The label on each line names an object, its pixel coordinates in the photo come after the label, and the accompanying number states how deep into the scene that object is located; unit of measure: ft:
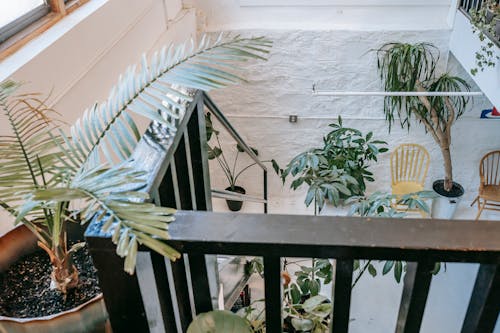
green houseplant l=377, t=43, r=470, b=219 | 14.74
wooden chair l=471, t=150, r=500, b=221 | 16.85
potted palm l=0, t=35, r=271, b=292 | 2.30
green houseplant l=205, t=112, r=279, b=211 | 17.47
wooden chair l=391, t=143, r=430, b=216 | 16.92
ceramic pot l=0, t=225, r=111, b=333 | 3.65
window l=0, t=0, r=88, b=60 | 6.84
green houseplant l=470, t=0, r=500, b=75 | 12.46
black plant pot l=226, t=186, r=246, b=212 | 17.67
